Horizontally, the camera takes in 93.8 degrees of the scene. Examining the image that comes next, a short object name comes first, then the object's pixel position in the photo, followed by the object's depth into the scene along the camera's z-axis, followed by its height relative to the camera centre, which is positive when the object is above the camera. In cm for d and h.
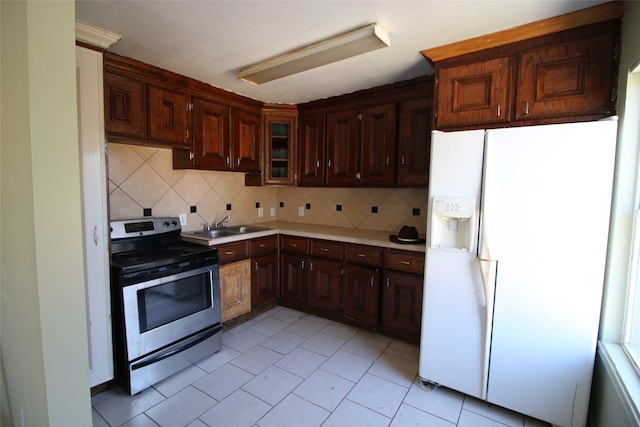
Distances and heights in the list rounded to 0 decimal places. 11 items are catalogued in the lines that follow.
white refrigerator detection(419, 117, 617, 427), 155 -37
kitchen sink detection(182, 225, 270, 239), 293 -43
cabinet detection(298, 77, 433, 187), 259 +54
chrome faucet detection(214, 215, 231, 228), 321 -34
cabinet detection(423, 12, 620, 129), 156 +69
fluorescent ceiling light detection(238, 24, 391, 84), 174 +91
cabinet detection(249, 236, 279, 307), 300 -81
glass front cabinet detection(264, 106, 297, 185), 336 +52
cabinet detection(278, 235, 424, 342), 251 -85
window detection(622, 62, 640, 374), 144 -29
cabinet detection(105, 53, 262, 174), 213 +61
